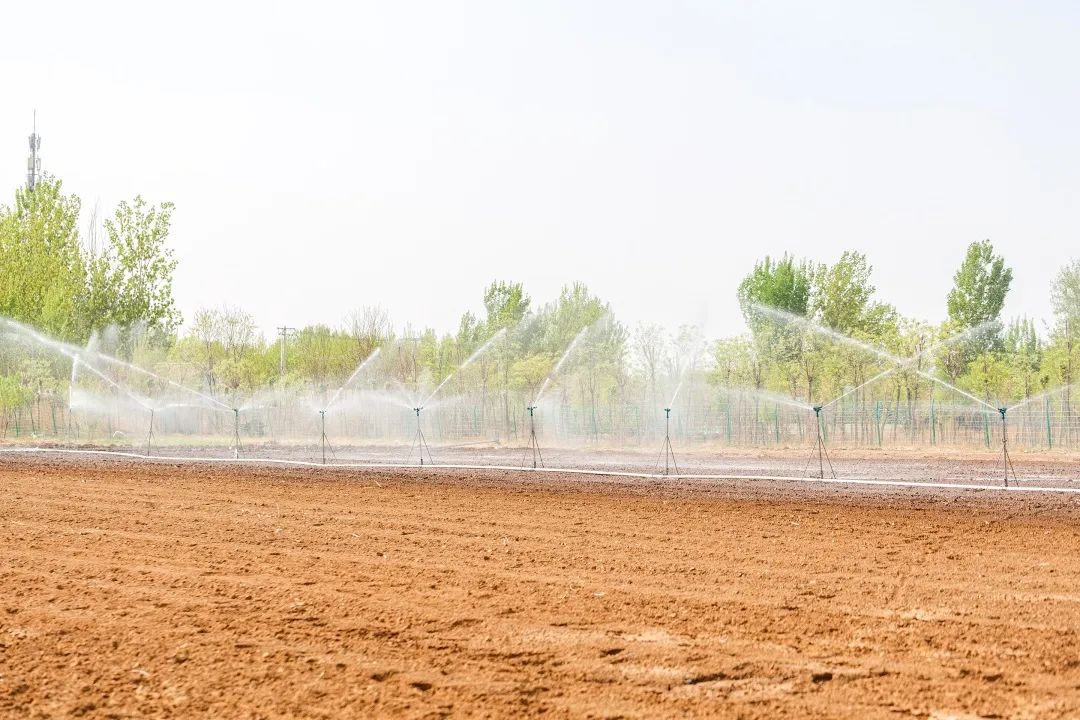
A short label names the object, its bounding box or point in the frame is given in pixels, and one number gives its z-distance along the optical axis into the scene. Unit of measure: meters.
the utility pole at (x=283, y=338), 62.06
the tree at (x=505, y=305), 58.20
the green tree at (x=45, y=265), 46.91
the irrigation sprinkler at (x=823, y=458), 22.02
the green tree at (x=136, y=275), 48.19
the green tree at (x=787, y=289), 59.03
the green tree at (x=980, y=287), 57.00
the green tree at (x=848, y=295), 53.09
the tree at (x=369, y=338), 59.78
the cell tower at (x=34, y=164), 65.88
